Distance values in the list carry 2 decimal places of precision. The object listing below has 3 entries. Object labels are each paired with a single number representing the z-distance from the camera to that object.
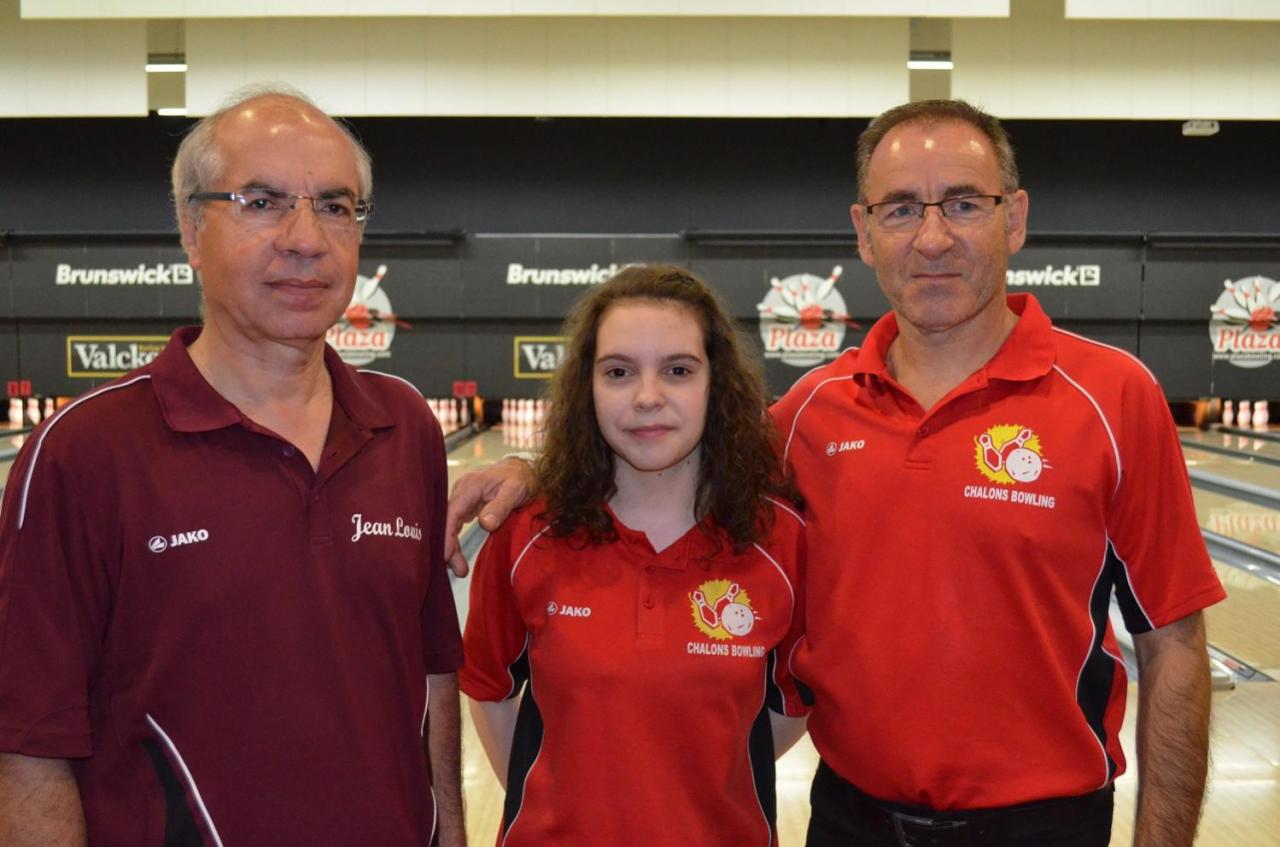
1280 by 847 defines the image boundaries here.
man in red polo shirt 1.46
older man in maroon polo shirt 1.17
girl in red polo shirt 1.44
